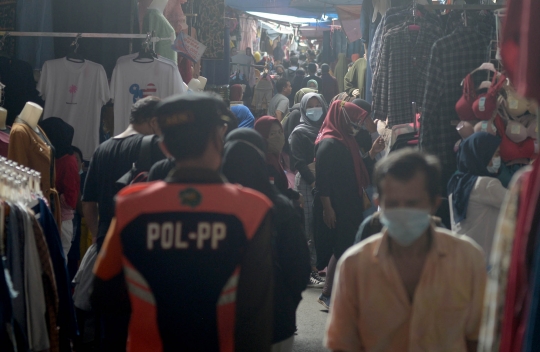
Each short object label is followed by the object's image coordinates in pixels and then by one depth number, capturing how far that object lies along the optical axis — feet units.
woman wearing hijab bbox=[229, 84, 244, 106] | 46.83
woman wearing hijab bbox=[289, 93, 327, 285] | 26.68
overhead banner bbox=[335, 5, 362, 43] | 42.33
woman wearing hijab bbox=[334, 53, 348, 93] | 57.11
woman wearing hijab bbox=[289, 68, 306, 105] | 54.56
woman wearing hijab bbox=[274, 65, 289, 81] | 70.19
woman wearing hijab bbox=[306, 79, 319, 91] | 50.11
